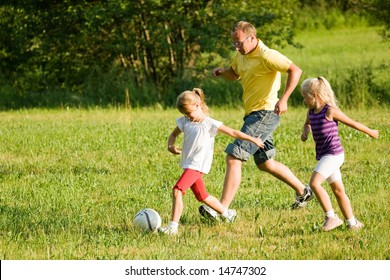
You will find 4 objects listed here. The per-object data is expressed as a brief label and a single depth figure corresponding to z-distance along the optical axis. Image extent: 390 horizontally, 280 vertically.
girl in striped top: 16.83
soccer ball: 16.62
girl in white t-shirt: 16.66
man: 17.92
